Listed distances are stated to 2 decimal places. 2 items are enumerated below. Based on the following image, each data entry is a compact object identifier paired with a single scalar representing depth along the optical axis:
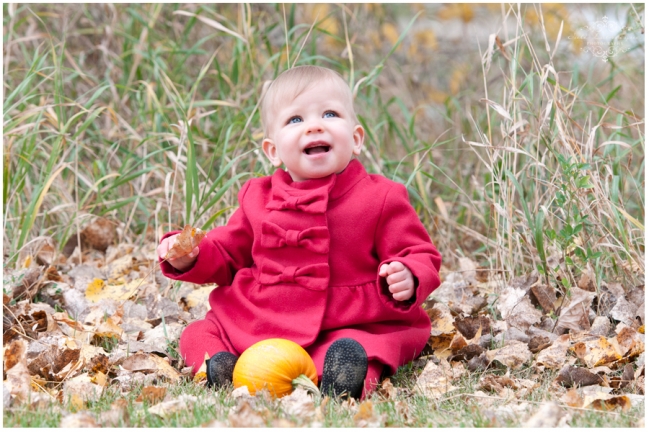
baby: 4.87
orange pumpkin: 4.41
